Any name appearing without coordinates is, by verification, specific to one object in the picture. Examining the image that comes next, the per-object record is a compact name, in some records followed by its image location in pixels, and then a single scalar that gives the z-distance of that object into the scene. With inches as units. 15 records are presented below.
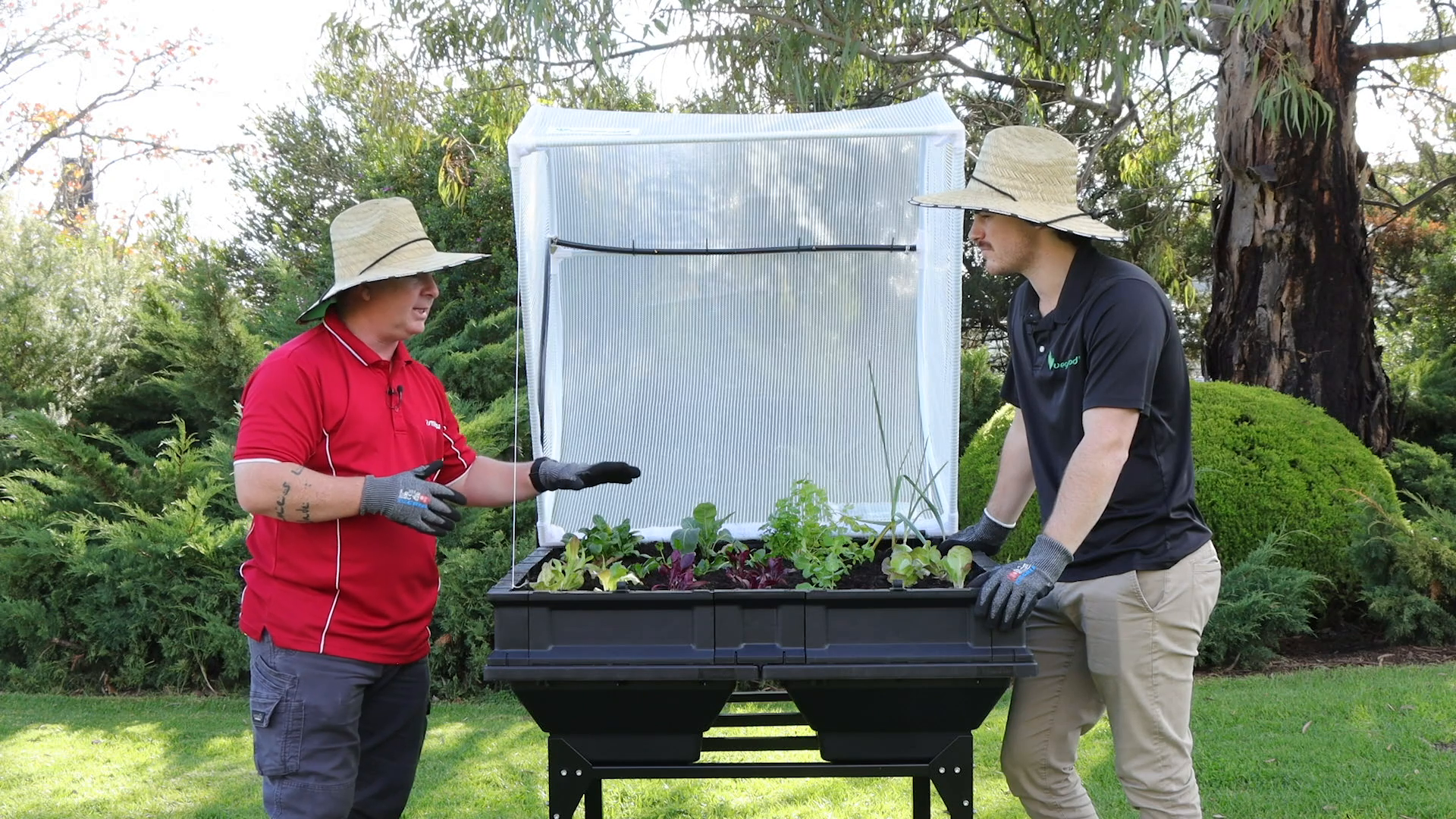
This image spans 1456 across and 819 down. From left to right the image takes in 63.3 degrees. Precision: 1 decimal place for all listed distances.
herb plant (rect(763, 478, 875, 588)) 90.3
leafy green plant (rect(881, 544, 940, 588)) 86.9
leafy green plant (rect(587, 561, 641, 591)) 88.7
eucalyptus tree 224.4
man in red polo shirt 83.8
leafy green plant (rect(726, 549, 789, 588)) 90.2
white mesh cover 121.0
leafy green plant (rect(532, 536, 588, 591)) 88.2
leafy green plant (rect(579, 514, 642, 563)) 100.3
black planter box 79.2
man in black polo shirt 84.4
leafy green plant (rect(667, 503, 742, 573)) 101.0
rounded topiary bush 202.1
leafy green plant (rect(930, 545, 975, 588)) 85.1
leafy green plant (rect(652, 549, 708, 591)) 91.0
